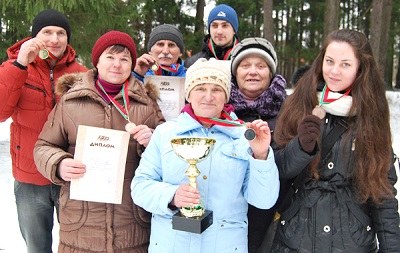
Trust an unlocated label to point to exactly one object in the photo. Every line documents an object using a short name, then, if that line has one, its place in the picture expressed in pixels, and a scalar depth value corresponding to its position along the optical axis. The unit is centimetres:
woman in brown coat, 246
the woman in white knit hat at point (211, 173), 211
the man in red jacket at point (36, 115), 286
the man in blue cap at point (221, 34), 433
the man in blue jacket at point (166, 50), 356
